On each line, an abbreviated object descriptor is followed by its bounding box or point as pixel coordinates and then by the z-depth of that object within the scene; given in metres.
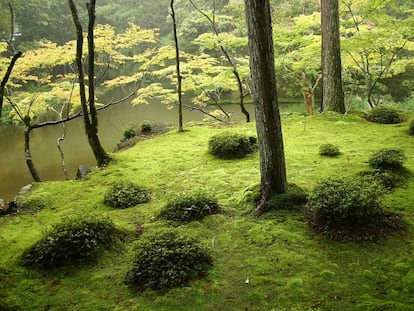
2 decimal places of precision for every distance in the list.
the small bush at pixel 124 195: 5.47
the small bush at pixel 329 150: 6.65
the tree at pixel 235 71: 10.65
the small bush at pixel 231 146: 7.28
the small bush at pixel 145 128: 12.94
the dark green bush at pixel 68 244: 3.76
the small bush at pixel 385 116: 9.20
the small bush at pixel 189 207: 4.66
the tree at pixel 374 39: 8.82
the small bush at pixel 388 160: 5.40
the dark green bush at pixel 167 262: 3.34
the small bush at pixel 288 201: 4.59
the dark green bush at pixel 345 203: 3.89
